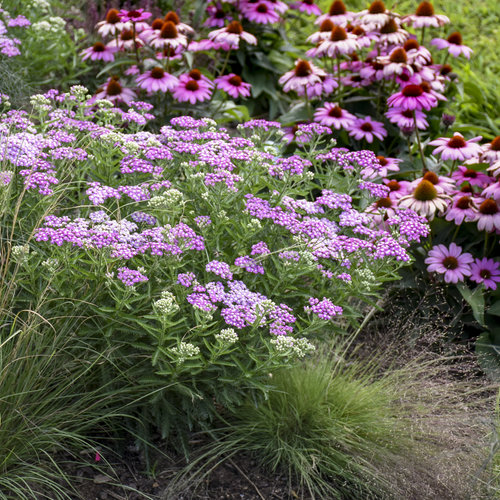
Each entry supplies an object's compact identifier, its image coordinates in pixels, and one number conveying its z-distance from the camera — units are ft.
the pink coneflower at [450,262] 11.82
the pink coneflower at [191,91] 14.56
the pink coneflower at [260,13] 16.97
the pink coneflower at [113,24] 15.20
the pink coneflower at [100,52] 15.61
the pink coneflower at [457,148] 12.55
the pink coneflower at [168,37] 14.83
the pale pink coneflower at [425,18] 15.45
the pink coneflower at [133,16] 14.98
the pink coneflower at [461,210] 11.84
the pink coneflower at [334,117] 14.32
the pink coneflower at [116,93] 14.75
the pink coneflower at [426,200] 11.81
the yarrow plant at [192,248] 8.23
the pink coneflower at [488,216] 11.59
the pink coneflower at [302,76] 14.74
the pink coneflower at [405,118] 14.02
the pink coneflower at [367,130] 14.35
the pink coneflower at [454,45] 16.07
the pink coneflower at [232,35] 15.72
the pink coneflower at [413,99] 13.60
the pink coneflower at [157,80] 14.40
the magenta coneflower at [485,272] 11.93
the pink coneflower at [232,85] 15.28
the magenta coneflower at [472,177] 12.49
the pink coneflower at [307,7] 18.24
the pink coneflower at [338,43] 14.74
